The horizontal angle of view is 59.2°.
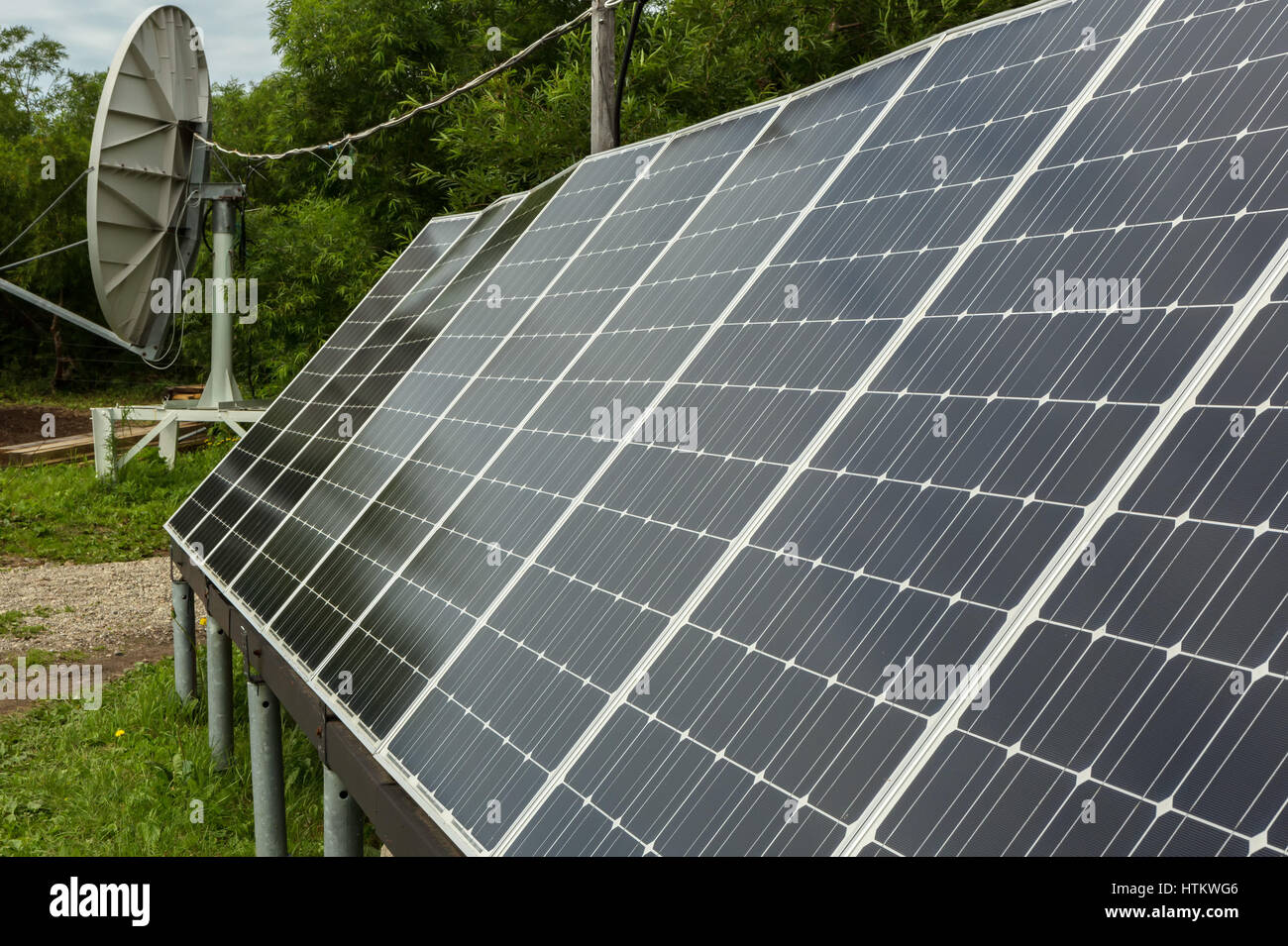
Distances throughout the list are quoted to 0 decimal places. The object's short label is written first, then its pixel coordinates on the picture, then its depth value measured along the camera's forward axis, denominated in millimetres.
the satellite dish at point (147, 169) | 19078
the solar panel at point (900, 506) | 3145
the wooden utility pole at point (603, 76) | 12023
